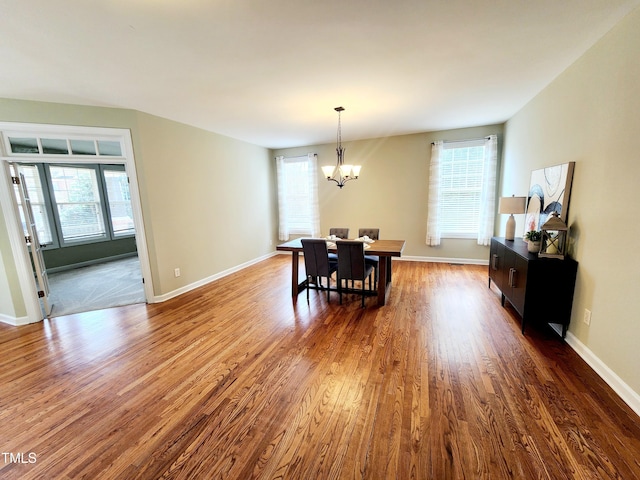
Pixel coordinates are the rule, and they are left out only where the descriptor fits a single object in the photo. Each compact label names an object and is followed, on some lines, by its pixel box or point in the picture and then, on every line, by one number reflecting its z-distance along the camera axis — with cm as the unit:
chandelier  365
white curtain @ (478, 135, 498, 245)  477
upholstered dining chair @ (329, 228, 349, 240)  461
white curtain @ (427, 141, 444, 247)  515
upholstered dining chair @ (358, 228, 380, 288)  407
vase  273
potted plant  274
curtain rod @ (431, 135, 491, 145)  484
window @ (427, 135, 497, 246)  492
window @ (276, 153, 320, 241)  625
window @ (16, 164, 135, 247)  542
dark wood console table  247
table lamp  339
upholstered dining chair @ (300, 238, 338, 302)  354
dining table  346
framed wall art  258
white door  318
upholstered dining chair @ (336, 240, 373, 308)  333
